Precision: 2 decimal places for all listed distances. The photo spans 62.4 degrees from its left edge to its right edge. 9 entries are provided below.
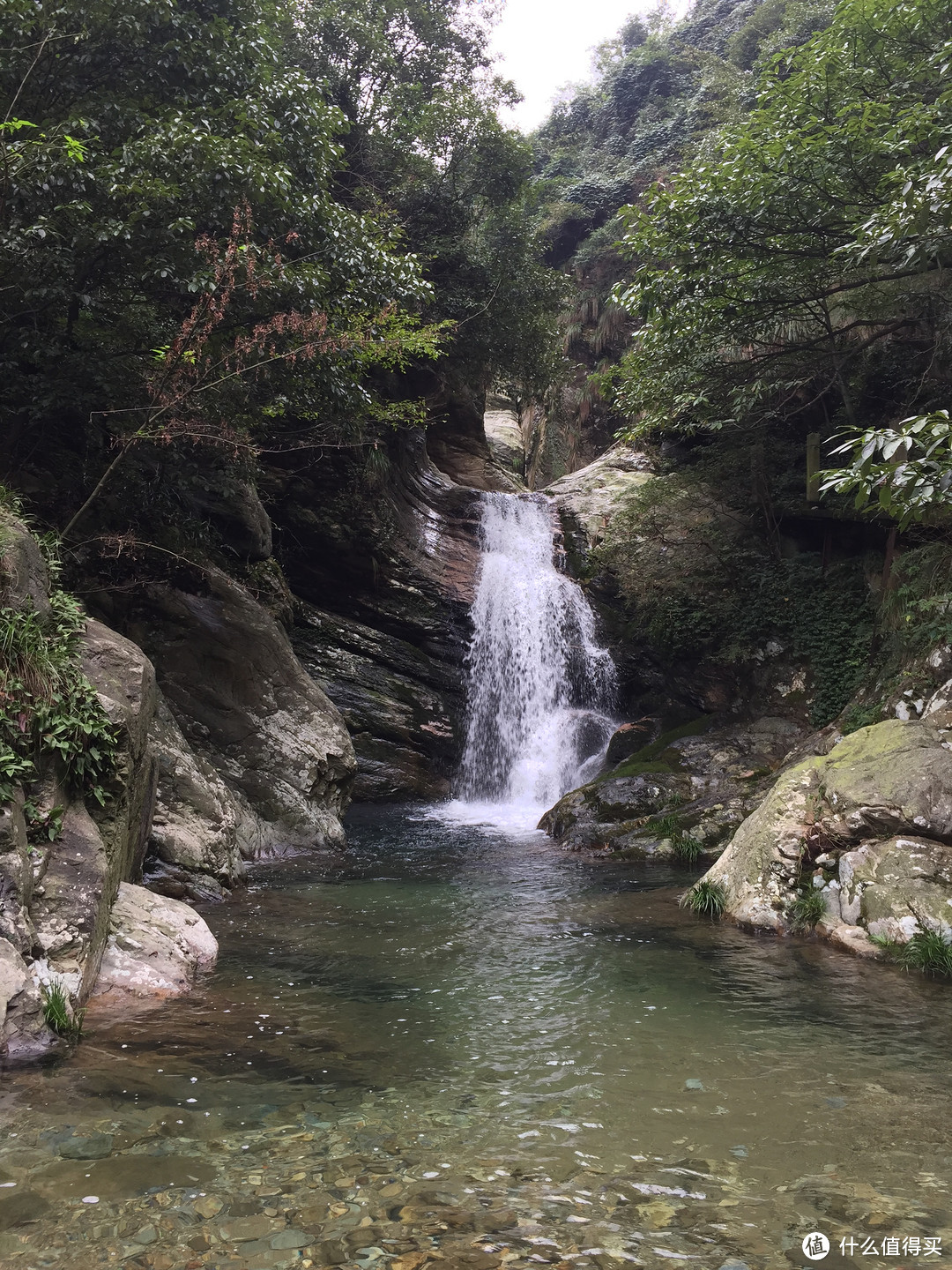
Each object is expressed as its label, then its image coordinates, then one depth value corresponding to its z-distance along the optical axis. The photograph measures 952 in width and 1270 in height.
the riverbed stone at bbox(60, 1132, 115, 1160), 3.04
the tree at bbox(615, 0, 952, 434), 9.89
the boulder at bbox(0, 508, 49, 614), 5.82
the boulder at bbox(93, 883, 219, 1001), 5.05
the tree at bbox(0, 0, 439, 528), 8.01
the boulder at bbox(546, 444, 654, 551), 19.36
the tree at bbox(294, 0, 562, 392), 18.27
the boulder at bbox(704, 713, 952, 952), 6.26
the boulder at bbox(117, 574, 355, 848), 10.34
